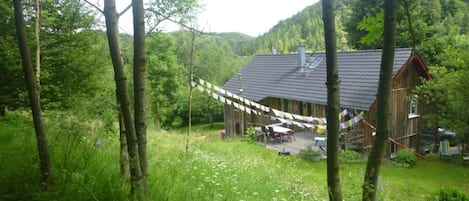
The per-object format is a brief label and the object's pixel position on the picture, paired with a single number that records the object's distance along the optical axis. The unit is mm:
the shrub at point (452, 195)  6171
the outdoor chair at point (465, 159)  14856
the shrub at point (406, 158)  14703
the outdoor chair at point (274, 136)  16844
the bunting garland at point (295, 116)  13742
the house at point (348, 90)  16312
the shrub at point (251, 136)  17441
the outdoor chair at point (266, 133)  16928
